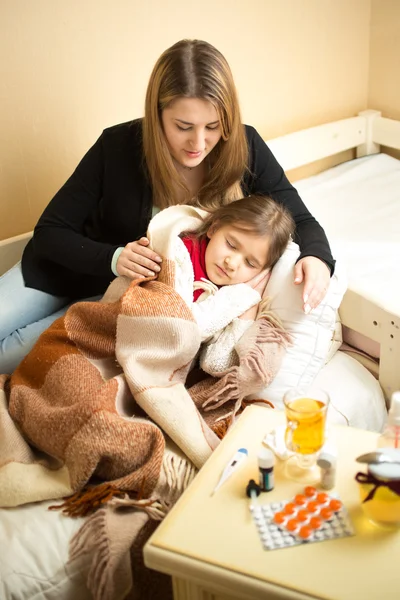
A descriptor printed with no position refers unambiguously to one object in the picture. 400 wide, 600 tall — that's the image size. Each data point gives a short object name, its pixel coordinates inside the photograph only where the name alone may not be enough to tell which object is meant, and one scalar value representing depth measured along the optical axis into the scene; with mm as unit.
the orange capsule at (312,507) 931
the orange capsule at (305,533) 891
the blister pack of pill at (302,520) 895
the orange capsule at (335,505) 934
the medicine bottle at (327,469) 966
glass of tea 997
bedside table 831
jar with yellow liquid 874
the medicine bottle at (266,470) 965
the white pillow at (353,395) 1441
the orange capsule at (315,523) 904
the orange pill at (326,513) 919
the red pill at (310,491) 960
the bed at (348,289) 1074
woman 1451
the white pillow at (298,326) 1404
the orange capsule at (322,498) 945
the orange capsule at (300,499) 945
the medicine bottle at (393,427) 994
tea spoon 904
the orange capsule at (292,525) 902
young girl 1393
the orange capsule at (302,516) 915
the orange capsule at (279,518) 917
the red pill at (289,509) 931
